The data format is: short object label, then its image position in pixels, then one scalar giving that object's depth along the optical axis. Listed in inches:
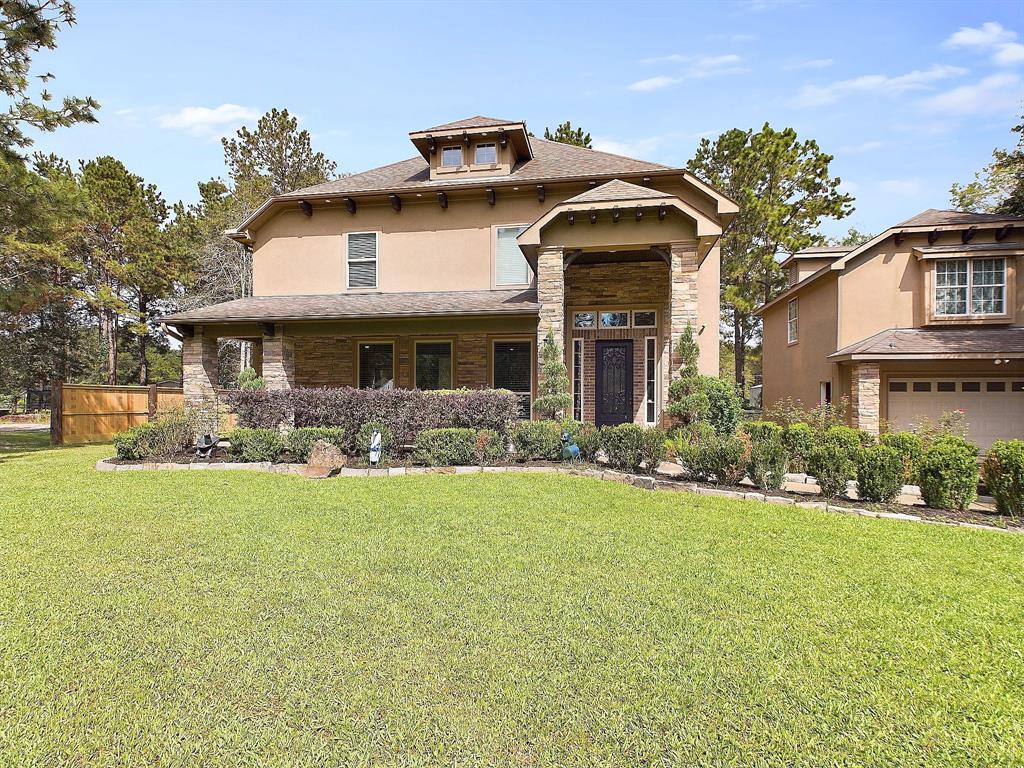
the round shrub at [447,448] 355.3
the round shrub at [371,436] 373.7
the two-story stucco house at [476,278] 422.4
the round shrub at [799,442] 332.8
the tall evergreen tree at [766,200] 871.1
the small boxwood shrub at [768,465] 288.8
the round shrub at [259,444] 376.8
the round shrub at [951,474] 262.4
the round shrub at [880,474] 268.5
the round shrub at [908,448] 278.1
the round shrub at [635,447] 336.8
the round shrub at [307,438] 369.1
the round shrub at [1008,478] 253.6
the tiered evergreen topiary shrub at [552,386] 395.9
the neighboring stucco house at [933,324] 477.7
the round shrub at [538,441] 361.1
